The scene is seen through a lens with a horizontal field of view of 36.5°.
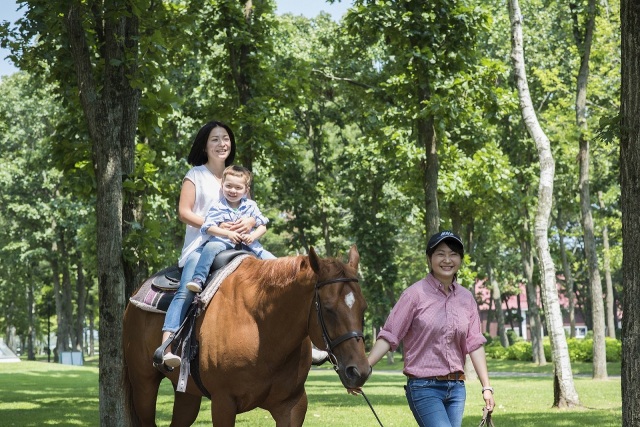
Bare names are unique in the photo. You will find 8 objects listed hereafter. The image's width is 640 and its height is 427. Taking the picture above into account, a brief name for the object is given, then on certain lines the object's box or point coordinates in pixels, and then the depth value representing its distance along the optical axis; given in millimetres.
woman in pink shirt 6488
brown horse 6383
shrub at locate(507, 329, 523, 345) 84312
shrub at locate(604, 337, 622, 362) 47531
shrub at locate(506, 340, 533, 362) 58781
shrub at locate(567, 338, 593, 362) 49281
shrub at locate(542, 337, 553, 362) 56450
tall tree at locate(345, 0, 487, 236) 20844
